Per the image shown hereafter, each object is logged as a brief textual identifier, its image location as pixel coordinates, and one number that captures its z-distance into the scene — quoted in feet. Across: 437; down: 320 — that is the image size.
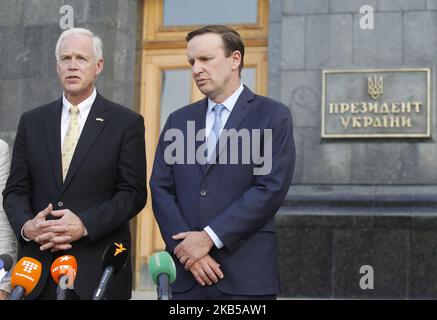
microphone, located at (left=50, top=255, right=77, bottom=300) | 22.56
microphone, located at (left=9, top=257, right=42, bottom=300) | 21.61
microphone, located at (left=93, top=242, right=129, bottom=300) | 21.85
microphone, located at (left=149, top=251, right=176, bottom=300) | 20.84
